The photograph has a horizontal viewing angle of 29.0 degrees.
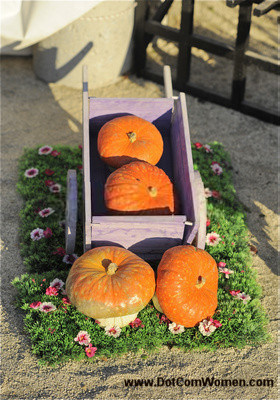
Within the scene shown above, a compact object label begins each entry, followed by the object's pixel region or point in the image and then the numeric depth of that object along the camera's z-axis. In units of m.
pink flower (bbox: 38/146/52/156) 5.52
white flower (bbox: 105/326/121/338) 3.88
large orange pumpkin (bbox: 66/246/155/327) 3.53
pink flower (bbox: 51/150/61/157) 5.49
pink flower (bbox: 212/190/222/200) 5.15
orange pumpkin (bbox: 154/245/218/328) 3.66
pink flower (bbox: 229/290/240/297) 4.21
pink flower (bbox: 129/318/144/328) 3.96
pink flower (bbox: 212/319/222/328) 3.95
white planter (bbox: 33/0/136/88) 6.27
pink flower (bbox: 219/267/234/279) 4.37
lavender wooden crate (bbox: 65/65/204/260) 3.77
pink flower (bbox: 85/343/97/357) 3.77
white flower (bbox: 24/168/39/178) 5.24
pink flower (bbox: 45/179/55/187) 5.17
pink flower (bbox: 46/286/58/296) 4.08
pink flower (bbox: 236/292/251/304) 4.18
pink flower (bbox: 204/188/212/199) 5.13
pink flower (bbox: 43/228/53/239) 4.61
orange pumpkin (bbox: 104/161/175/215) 3.83
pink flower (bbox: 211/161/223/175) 5.45
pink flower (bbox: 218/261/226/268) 4.42
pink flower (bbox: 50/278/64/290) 4.14
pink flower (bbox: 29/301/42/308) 4.00
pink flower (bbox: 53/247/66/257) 4.45
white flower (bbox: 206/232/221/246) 4.58
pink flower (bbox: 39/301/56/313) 3.98
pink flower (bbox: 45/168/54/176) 5.28
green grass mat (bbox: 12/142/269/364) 3.88
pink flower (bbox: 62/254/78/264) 4.36
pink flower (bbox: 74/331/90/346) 3.83
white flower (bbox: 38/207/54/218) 4.81
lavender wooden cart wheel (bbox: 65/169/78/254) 4.15
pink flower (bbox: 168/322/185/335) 3.93
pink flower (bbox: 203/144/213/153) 5.66
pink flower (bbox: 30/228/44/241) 4.59
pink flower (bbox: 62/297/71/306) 4.03
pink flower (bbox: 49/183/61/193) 5.09
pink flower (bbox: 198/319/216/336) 3.90
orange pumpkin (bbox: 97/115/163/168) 4.19
